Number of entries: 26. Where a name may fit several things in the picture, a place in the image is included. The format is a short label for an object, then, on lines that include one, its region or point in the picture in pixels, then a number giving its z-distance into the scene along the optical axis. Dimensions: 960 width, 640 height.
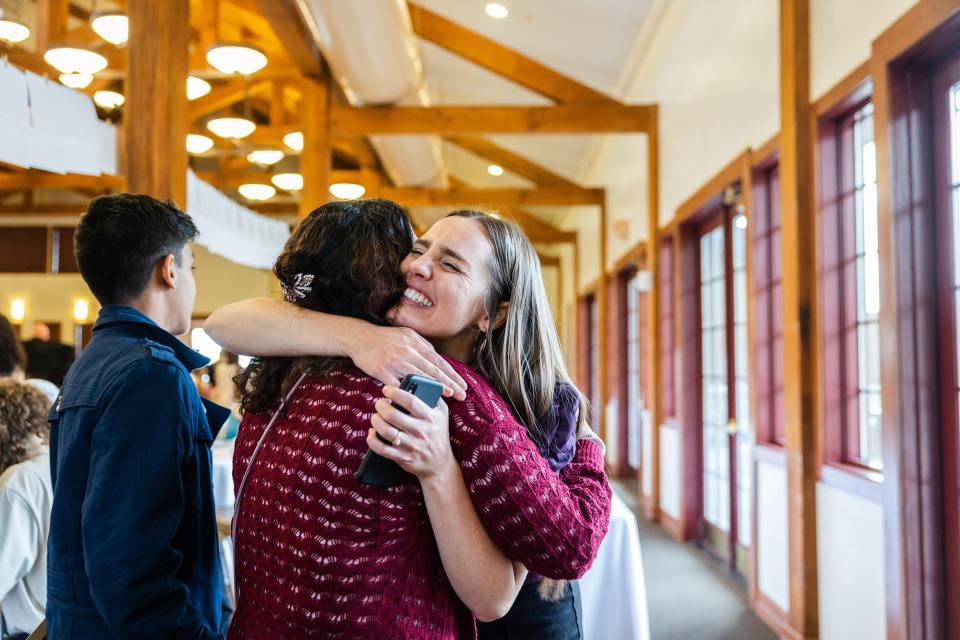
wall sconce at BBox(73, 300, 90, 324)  13.34
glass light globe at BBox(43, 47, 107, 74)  5.02
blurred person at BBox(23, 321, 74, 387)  4.54
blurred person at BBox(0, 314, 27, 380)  3.04
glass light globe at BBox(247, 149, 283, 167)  7.31
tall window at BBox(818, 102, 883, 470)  3.15
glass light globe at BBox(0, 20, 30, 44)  4.69
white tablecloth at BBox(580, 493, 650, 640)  2.35
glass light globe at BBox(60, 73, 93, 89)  6.29
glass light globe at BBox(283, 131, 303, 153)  7.80
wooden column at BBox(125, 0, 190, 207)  3.38
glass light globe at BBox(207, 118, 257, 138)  6.28
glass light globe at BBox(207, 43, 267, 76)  4.94
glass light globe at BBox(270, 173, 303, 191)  8.13
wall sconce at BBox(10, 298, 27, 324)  13.51
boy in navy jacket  1.21
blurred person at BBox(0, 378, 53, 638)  2.02
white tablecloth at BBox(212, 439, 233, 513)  4.06
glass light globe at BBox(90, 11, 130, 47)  4.69
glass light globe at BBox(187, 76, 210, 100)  6.24
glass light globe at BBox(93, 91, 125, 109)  5.55
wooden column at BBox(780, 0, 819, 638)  3.30
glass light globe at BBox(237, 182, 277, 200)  8.77
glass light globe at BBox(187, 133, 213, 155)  7.35
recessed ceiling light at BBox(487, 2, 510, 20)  6.27
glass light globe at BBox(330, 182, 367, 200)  8.73
